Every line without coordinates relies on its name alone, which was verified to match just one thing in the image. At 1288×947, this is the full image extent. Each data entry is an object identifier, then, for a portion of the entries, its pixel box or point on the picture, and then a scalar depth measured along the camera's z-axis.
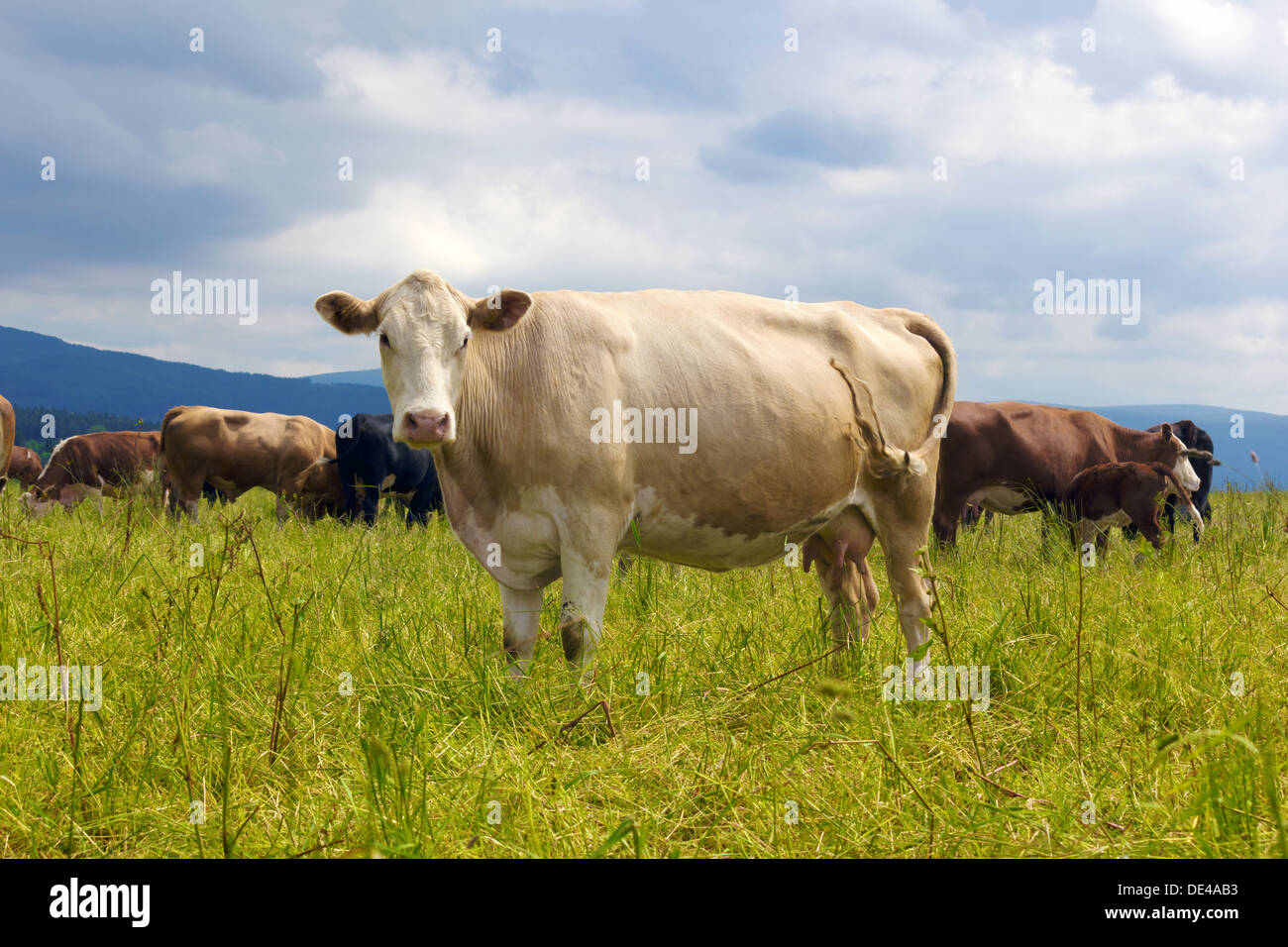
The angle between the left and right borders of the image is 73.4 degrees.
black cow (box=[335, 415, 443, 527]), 13.26
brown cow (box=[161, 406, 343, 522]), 13.49
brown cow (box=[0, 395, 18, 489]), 11.30
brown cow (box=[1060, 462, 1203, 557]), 9.20
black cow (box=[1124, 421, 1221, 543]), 12.59
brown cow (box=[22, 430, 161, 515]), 17.41
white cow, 3.77
